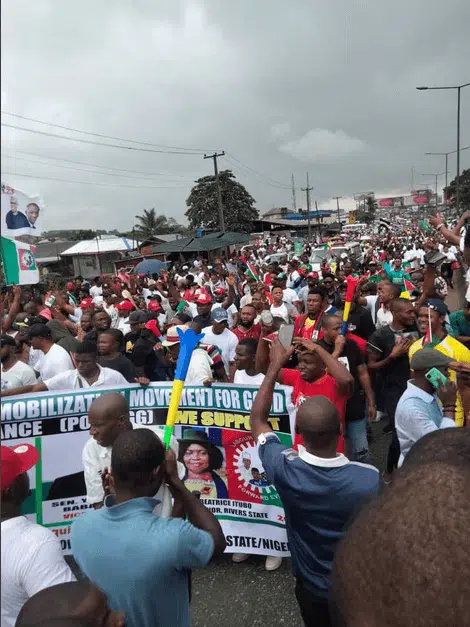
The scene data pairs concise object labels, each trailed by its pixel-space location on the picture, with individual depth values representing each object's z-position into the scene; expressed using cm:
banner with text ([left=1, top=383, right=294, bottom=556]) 341
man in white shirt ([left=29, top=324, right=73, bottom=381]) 488
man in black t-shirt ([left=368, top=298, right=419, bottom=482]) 466
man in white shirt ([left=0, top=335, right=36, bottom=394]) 430
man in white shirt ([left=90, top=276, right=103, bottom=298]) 1498
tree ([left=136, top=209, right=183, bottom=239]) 6259
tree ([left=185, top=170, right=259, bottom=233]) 5569
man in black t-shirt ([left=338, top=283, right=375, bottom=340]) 583
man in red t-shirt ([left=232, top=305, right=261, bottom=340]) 577
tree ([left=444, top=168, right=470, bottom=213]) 6651
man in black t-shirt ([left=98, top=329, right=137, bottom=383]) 473
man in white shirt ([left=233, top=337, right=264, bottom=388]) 408
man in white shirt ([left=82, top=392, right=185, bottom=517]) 267
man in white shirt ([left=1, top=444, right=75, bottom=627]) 168
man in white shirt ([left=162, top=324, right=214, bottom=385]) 371
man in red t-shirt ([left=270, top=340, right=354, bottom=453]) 292
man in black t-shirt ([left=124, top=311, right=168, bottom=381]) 573
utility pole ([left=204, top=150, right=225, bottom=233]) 3472
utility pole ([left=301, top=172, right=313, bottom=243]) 6490
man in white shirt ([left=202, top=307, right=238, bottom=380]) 553
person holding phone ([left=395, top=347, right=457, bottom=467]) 294
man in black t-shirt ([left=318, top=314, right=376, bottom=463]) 387
